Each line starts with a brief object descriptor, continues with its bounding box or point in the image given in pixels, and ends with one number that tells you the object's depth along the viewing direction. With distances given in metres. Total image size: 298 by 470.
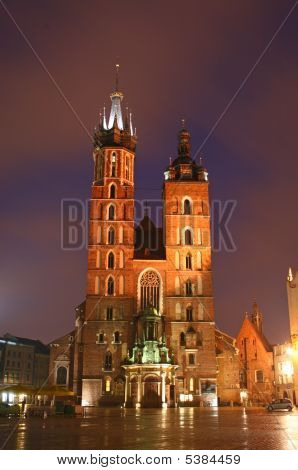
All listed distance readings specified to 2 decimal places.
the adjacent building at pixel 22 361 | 89.62
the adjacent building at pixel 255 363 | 78.31
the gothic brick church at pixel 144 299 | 56.97
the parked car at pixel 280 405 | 42.69
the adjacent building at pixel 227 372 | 61.22
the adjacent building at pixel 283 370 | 69.75
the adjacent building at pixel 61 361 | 64.94
